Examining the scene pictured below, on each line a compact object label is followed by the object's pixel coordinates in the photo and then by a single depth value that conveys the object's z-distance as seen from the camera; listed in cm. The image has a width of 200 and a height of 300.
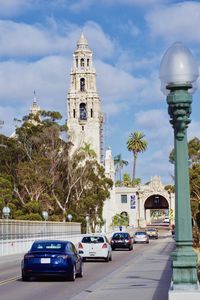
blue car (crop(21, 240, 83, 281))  2259
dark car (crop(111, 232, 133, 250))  5354
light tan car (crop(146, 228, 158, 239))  8976
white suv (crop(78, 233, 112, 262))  3597
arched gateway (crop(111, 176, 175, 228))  14450
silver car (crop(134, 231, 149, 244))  7288
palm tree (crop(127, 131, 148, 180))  15862
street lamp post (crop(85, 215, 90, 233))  8575
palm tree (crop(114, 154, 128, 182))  18470
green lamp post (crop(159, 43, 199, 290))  1040
